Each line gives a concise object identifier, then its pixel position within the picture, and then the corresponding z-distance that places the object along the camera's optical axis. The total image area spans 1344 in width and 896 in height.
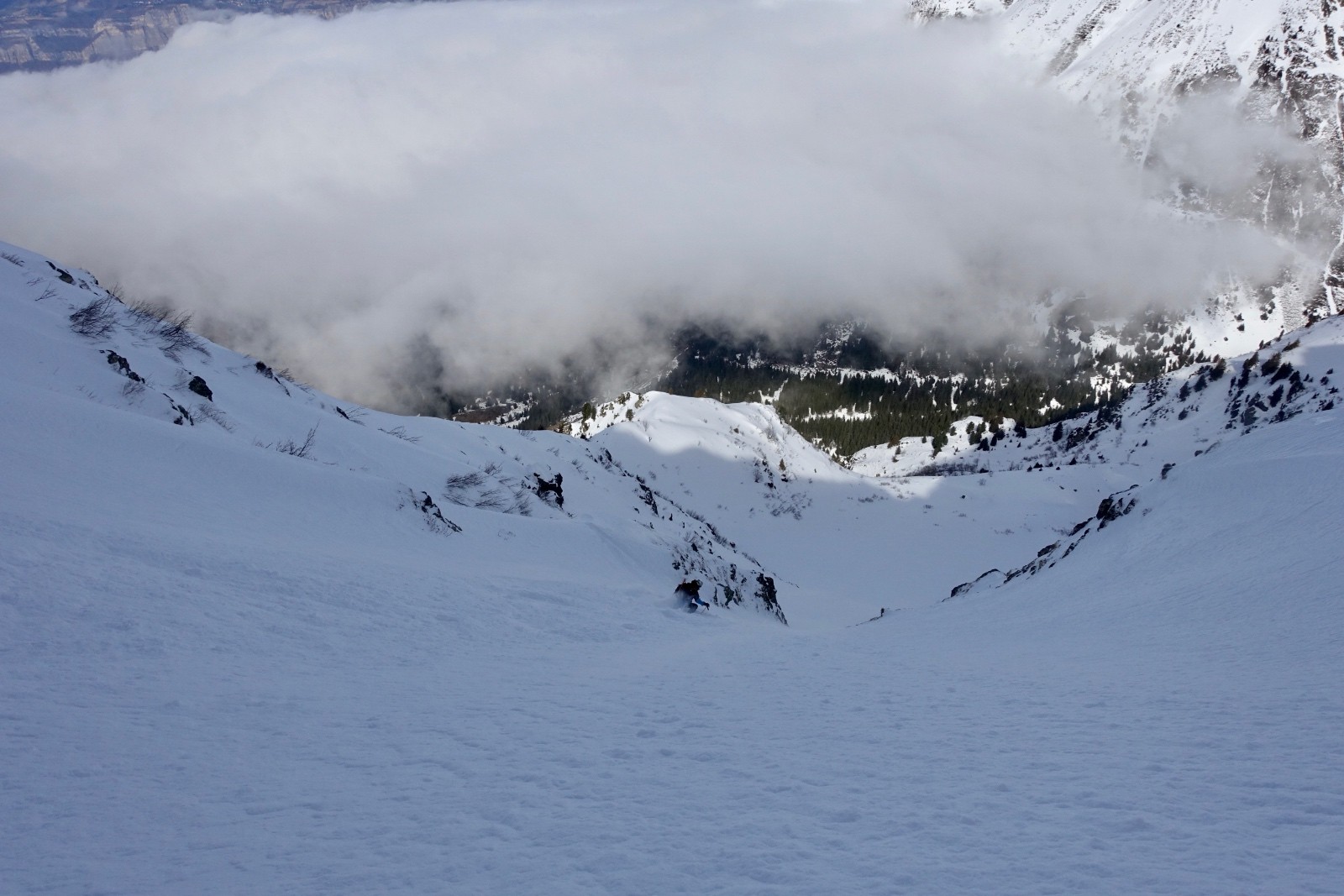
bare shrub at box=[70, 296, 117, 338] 17.67
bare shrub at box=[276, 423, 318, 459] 18.61
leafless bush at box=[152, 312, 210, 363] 21.89
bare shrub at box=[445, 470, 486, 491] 22.71
